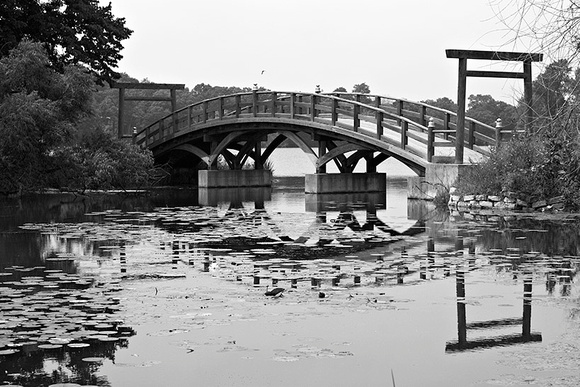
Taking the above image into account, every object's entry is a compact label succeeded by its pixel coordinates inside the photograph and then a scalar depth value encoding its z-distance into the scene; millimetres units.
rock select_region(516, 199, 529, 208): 21281
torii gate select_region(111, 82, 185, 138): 41281
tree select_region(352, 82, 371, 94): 86812
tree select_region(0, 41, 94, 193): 26172
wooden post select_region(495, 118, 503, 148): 24247
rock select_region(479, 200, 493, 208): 22281
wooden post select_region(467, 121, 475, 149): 26031
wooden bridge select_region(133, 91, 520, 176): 26484
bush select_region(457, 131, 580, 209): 20375
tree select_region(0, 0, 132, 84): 31188
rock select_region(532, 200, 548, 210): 20938
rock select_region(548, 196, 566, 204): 20586
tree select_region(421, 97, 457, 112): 71688
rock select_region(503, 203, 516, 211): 21469
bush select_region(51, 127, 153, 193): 28938
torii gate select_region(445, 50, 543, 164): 24625
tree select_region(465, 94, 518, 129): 58691
